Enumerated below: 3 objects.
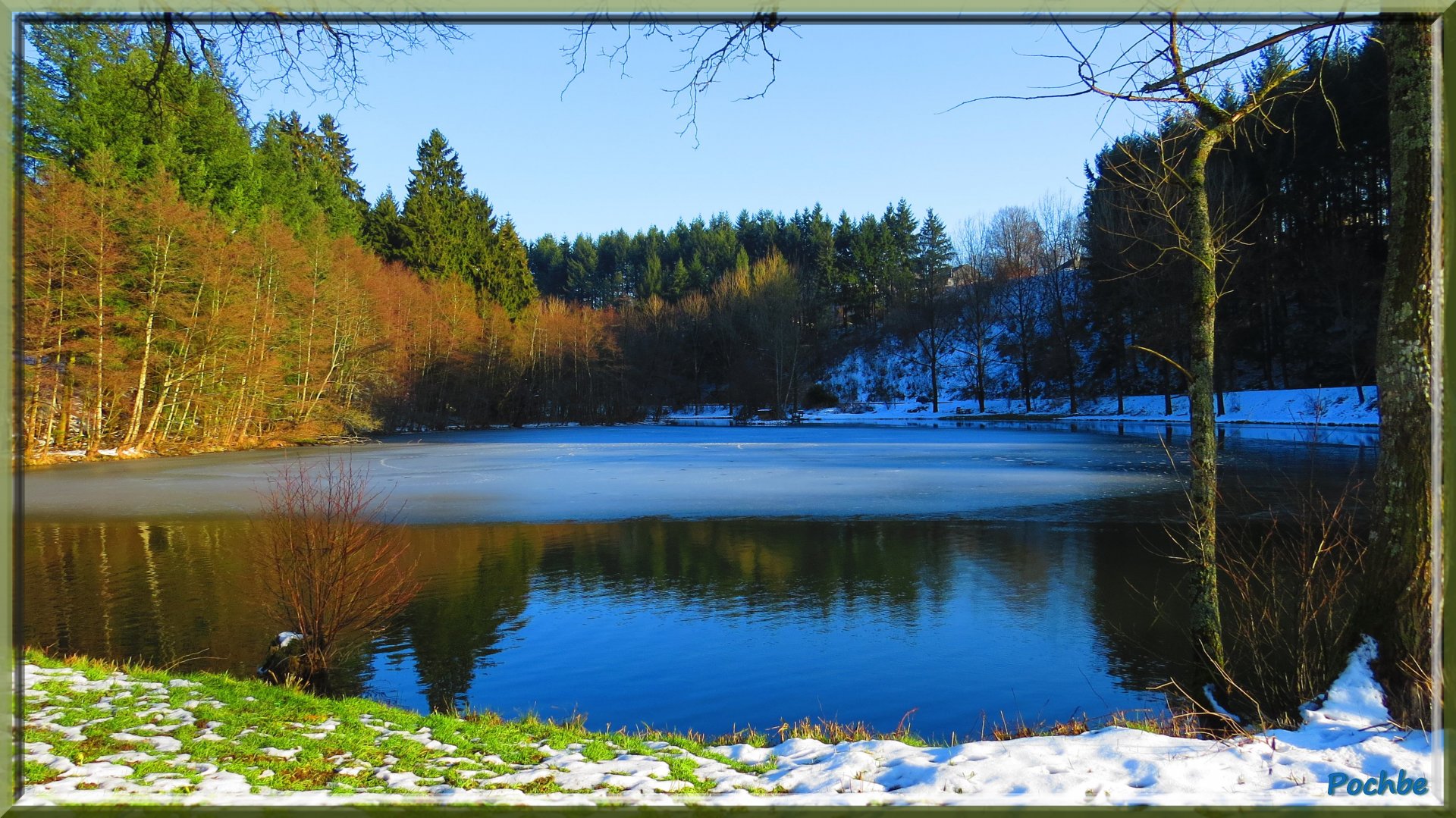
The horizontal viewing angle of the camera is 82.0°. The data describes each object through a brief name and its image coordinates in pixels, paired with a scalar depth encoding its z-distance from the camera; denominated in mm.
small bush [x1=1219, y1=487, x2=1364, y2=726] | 5270
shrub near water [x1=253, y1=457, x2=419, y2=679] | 7469
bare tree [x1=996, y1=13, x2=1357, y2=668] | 5305
